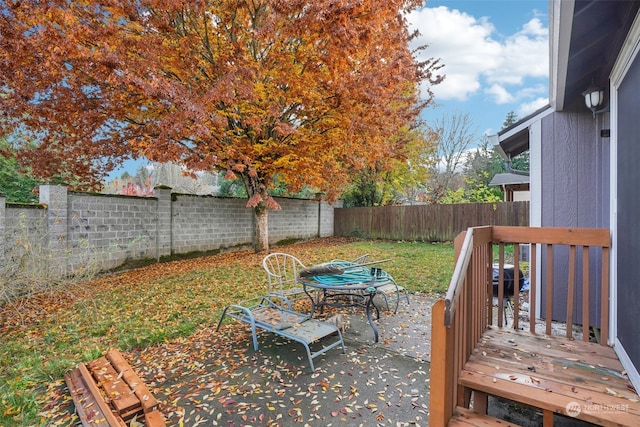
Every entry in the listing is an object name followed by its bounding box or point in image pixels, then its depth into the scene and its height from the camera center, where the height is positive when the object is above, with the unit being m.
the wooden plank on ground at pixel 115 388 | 2.14 -1.32
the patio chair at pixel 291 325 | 2.87 -1.11
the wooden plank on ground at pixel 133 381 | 2.17 -1.31
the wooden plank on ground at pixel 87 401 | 2.00 -1.33
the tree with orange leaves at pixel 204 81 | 5.22 +2.48
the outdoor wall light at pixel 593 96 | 2.91 +1.09
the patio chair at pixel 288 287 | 3.79 -1.25
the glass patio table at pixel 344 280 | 3.46 -0.80
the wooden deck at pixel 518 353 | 1.56 -0.95
